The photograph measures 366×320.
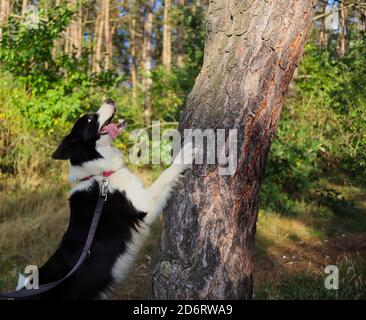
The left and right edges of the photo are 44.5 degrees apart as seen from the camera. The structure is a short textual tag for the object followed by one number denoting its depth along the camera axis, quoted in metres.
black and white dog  3.00
